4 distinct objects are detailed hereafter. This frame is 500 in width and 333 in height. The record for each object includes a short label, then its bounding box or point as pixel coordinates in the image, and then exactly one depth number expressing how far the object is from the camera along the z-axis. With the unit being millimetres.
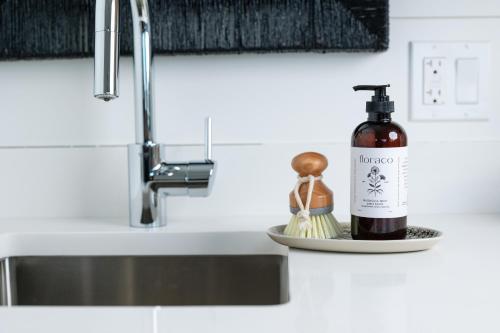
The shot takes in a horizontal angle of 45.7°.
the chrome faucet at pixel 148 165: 849
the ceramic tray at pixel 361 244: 667
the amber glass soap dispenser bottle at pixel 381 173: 673
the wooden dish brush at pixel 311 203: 708
